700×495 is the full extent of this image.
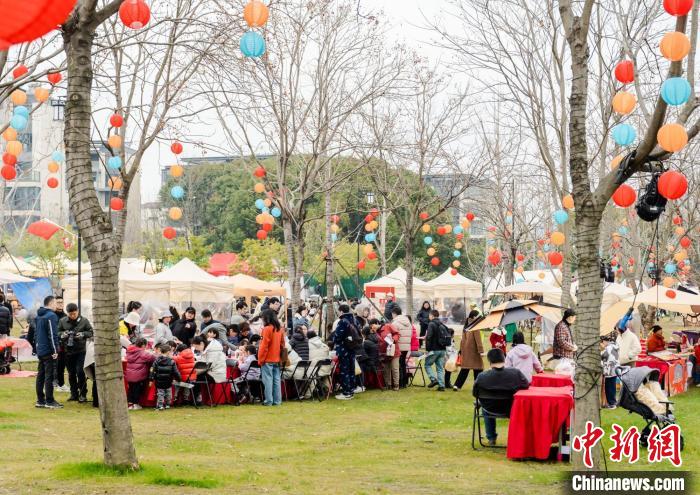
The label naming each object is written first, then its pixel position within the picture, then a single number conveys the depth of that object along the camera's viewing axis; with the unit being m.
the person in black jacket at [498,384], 11.04
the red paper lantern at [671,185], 9.43
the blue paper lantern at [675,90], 7.93
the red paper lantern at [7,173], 16.02
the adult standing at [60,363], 15.71
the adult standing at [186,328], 18.53
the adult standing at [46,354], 14.77
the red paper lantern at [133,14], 9.62
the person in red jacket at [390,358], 18.91
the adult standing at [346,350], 17.08
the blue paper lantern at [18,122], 14.50
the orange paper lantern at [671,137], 7.84
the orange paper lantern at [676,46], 8.24
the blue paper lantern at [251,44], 10.67
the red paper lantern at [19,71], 13.28
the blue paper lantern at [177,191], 24.66
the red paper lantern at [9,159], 15.59
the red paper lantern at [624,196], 11.03
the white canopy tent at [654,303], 19.27
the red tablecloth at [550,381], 12.83
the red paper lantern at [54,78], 14.40
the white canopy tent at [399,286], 36.47
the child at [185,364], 15.34
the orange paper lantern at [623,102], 11.93
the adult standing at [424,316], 24.54
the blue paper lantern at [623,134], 12.33
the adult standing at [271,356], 15.60
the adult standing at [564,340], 16.33
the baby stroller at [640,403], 11.61
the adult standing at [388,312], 29.49
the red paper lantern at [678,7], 7.83
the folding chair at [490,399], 11.08
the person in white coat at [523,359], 14.12
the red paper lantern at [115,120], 16.33
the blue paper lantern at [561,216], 19.78
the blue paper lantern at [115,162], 17.96
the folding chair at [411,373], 20.08
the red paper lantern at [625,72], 11.42
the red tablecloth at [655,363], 16.88
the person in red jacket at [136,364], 14.93
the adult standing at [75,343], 15.32
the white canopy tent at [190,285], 24.36
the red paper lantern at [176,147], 18.59
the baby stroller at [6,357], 19.31
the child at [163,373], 14.91
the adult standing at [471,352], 18.17
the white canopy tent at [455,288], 35.91
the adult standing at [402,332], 19.11
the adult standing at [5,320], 19.47
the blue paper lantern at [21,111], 14.84
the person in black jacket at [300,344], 17.53
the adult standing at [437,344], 18.77
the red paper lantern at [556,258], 23.48
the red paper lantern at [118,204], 17.25
